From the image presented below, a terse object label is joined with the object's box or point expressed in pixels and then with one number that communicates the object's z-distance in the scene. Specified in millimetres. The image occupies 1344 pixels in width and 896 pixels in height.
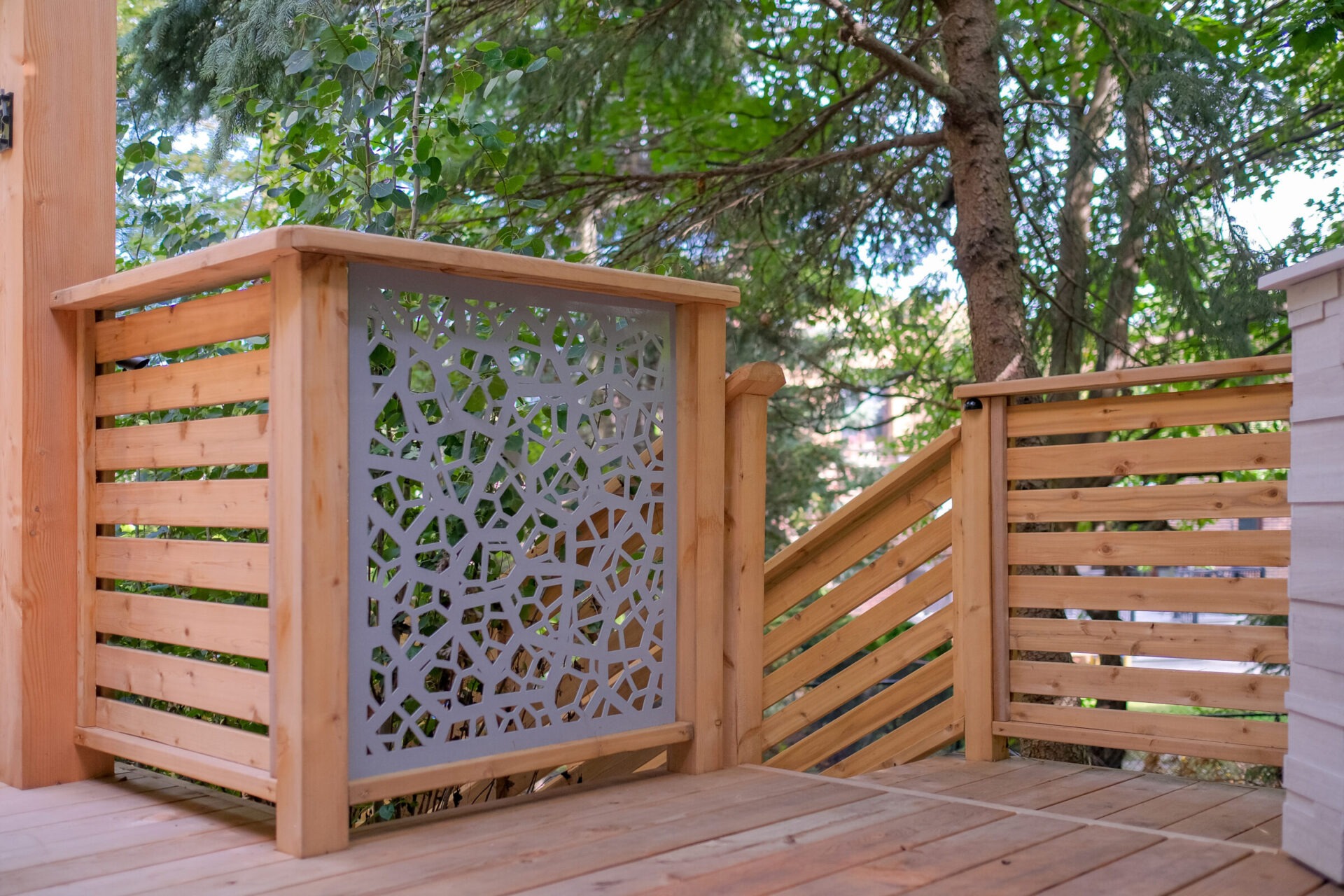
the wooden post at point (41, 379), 2805
